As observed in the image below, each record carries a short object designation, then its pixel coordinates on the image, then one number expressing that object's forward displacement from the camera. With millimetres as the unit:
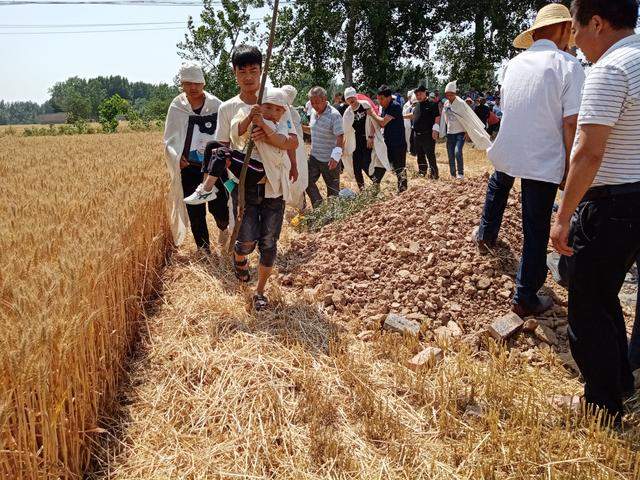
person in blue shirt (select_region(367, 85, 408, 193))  6914
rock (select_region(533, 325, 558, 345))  3002
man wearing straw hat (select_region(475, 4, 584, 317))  2914
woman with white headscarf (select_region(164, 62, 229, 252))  4453
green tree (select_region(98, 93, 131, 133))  31372
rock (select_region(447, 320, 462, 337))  3186
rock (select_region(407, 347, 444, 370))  2791
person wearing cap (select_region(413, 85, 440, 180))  8336
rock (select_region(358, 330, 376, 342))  3205
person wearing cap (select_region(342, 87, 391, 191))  6859
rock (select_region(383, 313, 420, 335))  3190
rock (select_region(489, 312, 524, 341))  3025
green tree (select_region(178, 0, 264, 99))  21844
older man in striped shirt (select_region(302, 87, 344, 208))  6350
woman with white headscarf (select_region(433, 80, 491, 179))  7375
